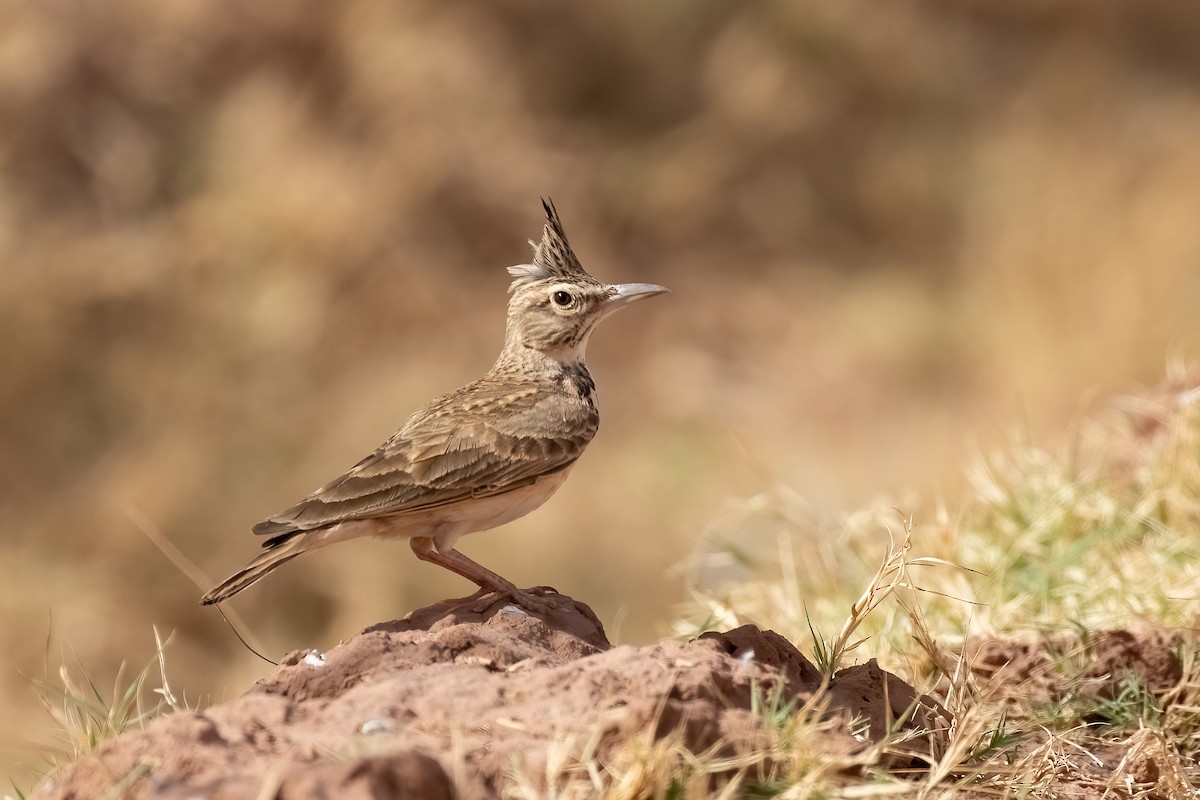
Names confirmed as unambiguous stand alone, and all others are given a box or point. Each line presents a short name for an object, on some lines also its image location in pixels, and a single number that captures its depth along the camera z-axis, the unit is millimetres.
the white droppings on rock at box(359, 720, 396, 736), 5832
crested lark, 8016
